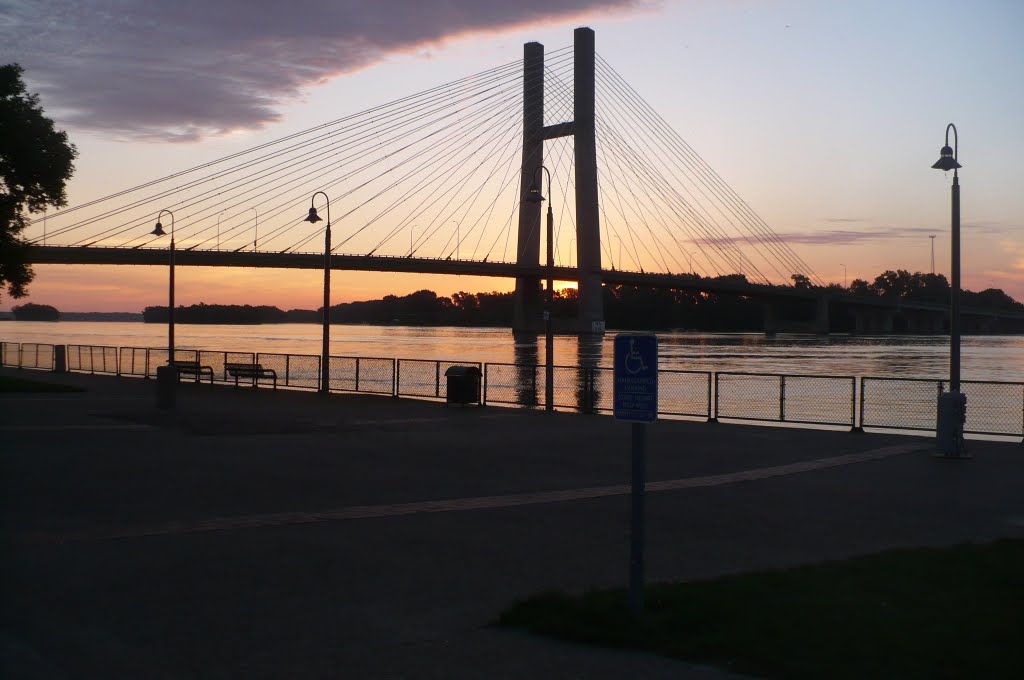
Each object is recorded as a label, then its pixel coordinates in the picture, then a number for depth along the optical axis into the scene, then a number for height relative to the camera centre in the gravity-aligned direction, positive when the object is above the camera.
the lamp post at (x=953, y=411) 15.10 -1.09
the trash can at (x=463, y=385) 24.20 -1.34
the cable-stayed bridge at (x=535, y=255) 59.78 +4.41
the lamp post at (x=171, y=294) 32.31 +1.02
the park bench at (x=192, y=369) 32.66 -1.46
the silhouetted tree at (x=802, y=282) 109.66 +6.22
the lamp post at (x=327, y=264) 31.44 +1.99
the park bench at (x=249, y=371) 30.97 -1.41
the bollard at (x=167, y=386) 21.86 -1.37
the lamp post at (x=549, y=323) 24.00 +0.20
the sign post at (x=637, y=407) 6.25 -0.47
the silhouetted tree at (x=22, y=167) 33.97 +5.53
